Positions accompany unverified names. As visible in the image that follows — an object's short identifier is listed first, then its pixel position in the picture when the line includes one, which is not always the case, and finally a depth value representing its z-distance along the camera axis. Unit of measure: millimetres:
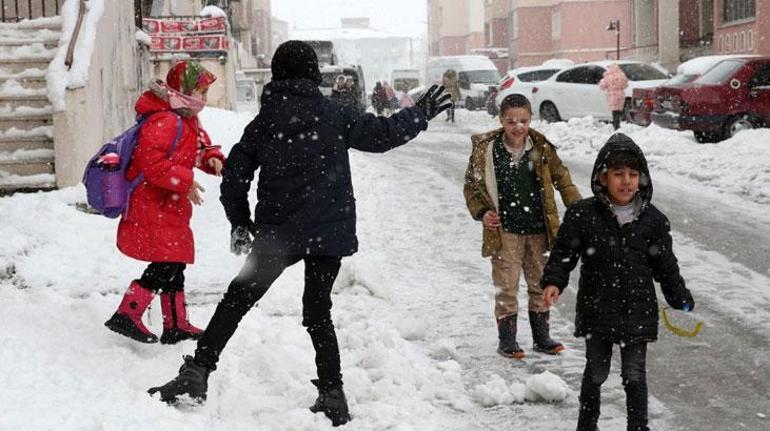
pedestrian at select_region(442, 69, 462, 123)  33181
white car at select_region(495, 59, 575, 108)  28016
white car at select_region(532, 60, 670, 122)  24094
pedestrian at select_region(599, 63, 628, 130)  21516
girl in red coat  5012
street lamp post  37581
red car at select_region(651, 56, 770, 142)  17234
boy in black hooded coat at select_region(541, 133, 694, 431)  4078
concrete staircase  10828
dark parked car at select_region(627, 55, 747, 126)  18969
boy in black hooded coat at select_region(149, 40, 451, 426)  4344
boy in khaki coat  5777
